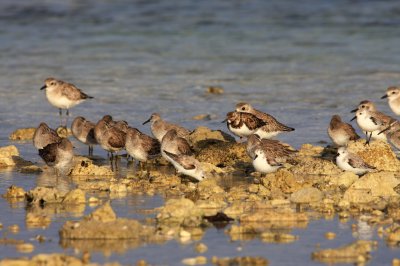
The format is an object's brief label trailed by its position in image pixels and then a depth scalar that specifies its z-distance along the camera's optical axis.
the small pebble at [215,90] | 24.35
